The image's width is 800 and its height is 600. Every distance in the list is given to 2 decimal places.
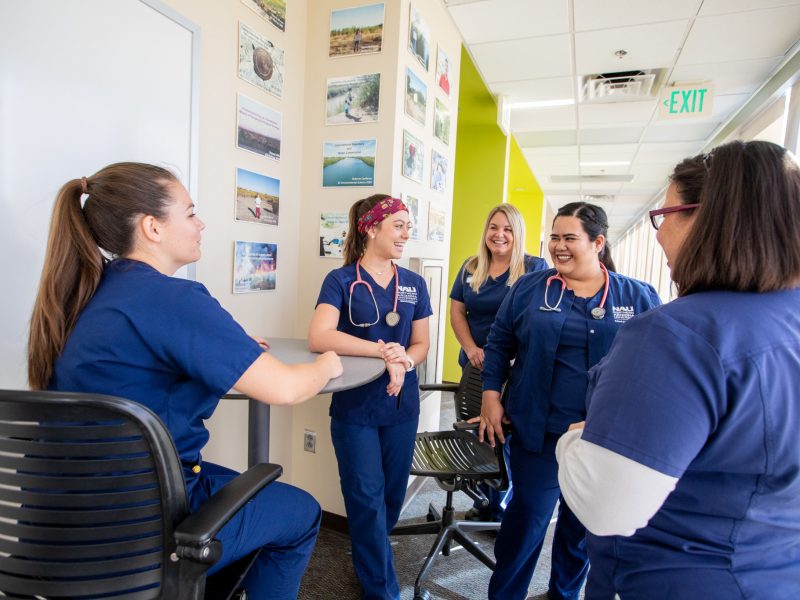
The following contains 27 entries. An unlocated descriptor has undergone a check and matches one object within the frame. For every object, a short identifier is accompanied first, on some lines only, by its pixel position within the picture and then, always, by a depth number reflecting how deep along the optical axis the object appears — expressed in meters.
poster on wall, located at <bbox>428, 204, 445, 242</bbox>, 2.87
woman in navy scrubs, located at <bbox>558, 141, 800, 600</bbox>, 0.69
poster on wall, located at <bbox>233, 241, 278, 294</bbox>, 1.92
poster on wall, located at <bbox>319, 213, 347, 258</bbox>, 2.26
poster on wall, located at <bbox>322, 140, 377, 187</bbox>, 2.23
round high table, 1.43
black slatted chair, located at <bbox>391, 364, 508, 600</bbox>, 1.89
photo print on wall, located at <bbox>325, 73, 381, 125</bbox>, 2.20
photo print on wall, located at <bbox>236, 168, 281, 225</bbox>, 1.91
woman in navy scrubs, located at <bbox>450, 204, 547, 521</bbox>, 2.41
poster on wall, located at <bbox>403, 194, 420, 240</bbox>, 2.47
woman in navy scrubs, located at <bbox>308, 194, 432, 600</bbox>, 1.64
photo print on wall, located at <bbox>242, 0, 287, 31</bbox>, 1.91
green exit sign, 3.80
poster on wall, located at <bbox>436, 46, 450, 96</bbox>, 2.78
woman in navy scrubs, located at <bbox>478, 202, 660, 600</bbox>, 1.53
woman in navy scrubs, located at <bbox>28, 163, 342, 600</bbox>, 0.87
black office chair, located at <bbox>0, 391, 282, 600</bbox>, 0.70
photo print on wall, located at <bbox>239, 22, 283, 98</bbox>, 1.87
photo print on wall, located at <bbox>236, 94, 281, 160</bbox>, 1.88
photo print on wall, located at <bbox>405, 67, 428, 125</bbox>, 2.32
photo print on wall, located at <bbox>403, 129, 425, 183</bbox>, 2.35
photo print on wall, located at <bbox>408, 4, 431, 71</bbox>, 2.31
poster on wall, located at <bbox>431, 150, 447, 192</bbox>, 2.83
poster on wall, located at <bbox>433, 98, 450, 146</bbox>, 2.78
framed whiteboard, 1.13
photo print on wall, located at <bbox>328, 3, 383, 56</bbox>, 2.19
